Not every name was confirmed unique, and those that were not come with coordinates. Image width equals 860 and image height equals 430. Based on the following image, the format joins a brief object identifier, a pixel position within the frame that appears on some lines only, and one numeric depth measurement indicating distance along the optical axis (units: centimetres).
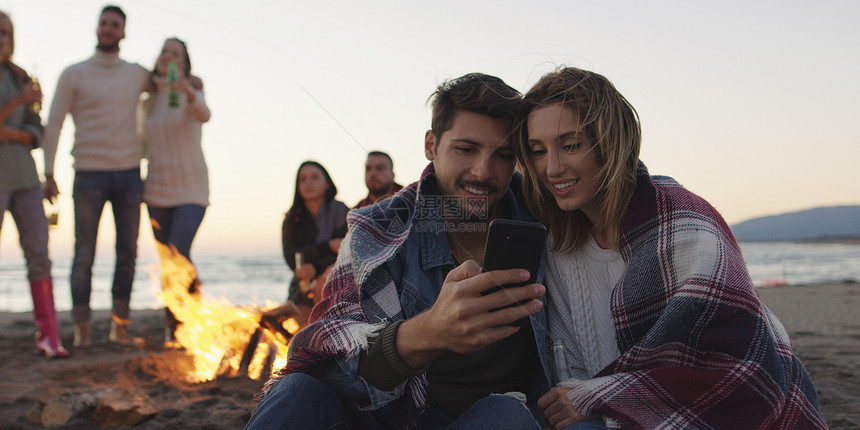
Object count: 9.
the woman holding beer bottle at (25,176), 476
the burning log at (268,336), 463
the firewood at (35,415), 343
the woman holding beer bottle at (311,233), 491
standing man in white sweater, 516
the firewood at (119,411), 343
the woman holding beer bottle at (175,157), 516
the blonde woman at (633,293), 181
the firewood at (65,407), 341
